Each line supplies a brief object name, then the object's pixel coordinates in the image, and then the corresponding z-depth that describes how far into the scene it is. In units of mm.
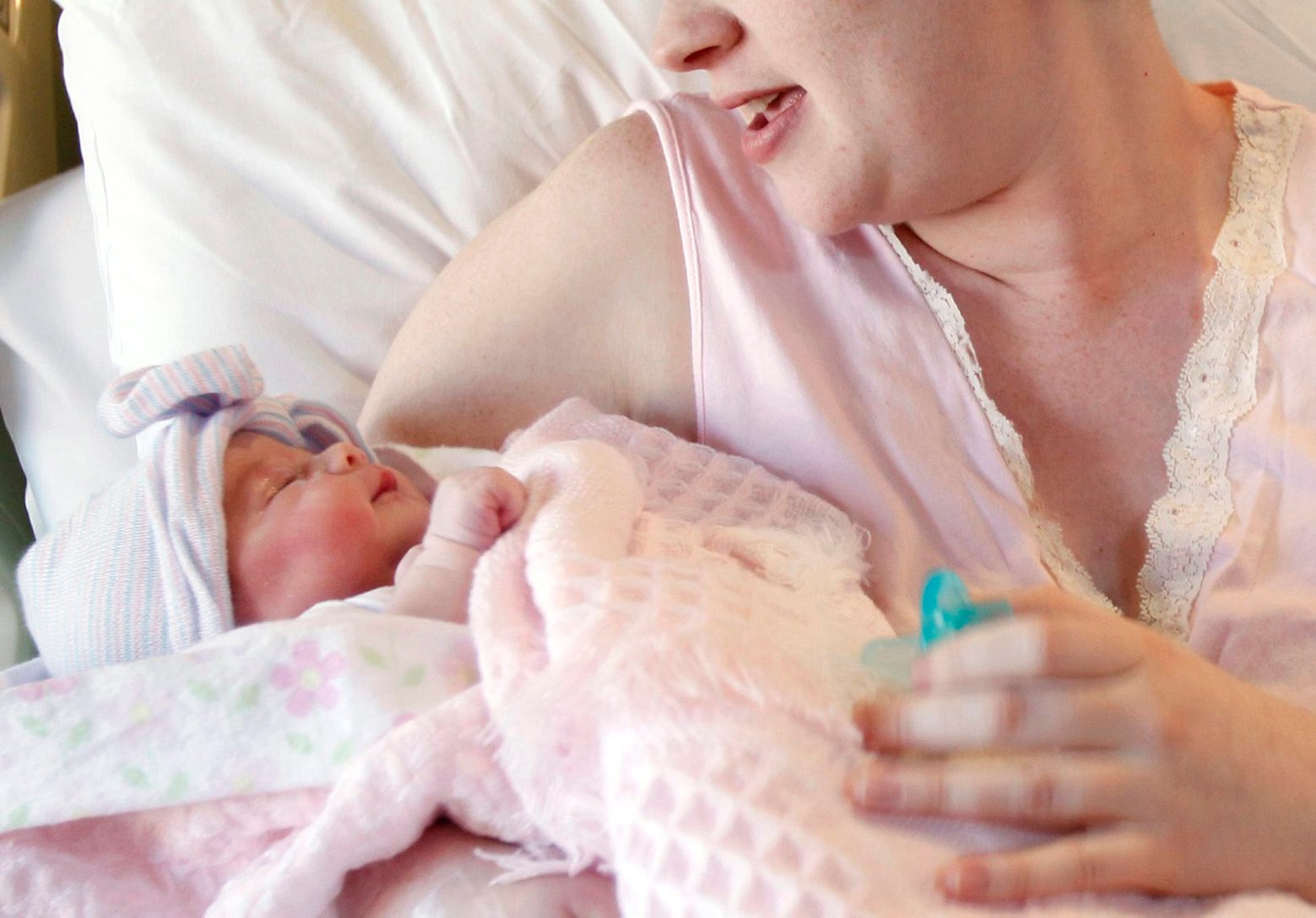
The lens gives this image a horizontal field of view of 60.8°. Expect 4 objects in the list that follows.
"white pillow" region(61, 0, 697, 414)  1446
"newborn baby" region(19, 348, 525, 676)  932
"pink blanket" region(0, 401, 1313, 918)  667
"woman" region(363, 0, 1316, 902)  1016
